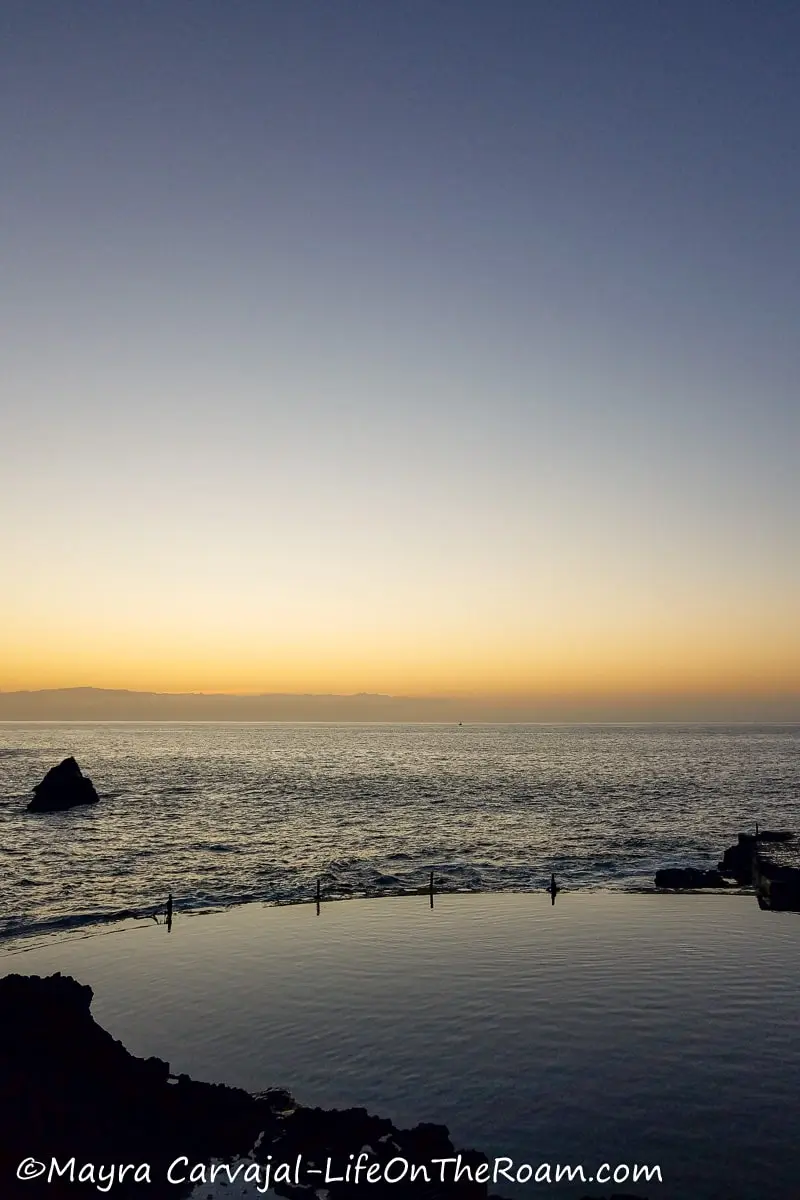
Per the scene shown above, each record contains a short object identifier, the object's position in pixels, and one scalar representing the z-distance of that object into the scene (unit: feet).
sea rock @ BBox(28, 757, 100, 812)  310.86
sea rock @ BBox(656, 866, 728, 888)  169.48
